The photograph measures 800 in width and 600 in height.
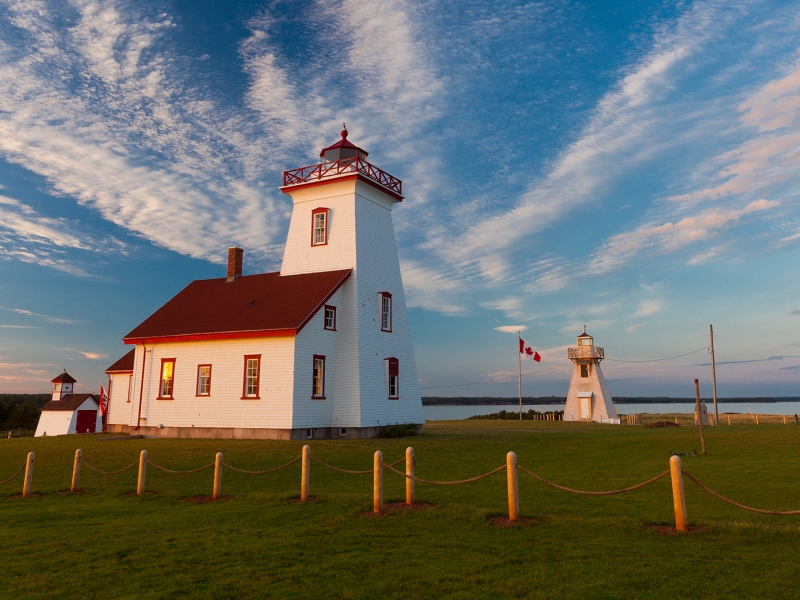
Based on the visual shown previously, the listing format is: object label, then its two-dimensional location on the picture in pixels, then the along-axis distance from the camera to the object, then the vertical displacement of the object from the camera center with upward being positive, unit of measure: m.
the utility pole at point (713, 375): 48.53 +3.48
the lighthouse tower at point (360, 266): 30.88 +8.41
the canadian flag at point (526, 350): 55.42 +6.22
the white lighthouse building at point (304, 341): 29.22 +3.97
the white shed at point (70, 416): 59.09 +0.14
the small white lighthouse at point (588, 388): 57.28 +2.85
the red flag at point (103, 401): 53.88 +1.47
